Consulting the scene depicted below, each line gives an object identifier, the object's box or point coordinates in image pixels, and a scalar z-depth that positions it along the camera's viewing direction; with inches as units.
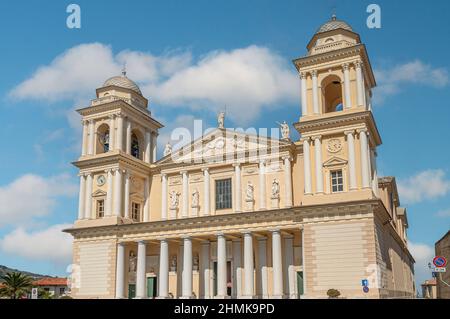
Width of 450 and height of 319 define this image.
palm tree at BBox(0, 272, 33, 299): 1830.7
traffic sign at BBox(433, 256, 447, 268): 874.9
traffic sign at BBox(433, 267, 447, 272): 882.1
